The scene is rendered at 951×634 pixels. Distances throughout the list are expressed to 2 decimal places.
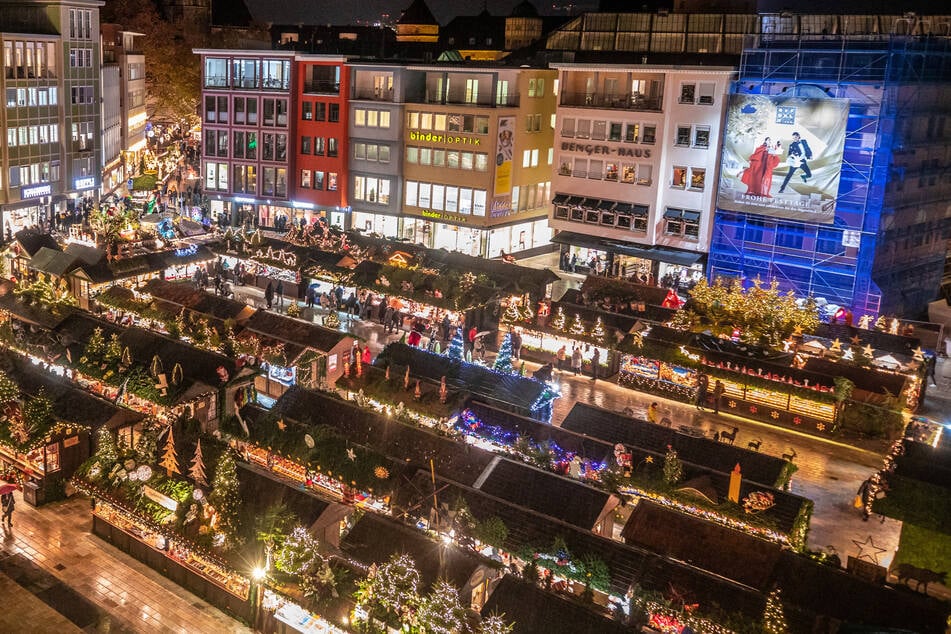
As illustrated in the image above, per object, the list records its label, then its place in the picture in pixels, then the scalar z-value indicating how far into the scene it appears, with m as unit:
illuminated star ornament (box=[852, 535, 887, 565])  22.12
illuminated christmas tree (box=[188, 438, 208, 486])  19.14
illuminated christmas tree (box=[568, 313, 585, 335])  35.41
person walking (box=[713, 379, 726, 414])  32.16
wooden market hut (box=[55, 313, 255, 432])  24.59
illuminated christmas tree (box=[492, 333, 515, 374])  31.39
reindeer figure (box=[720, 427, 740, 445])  27.12
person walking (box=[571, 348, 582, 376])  35.06
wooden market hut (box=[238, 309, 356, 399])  28.61
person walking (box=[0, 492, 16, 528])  20.02
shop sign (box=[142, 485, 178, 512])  18.88
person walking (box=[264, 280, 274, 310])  40.81
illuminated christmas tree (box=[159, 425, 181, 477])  19.53
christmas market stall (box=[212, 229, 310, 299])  43.09
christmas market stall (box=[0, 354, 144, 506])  21.27
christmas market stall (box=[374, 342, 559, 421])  27.14
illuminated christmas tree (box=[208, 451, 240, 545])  18.12
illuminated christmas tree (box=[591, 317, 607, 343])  34.84
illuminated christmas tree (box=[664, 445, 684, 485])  22.23
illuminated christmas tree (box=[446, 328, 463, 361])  33.03
